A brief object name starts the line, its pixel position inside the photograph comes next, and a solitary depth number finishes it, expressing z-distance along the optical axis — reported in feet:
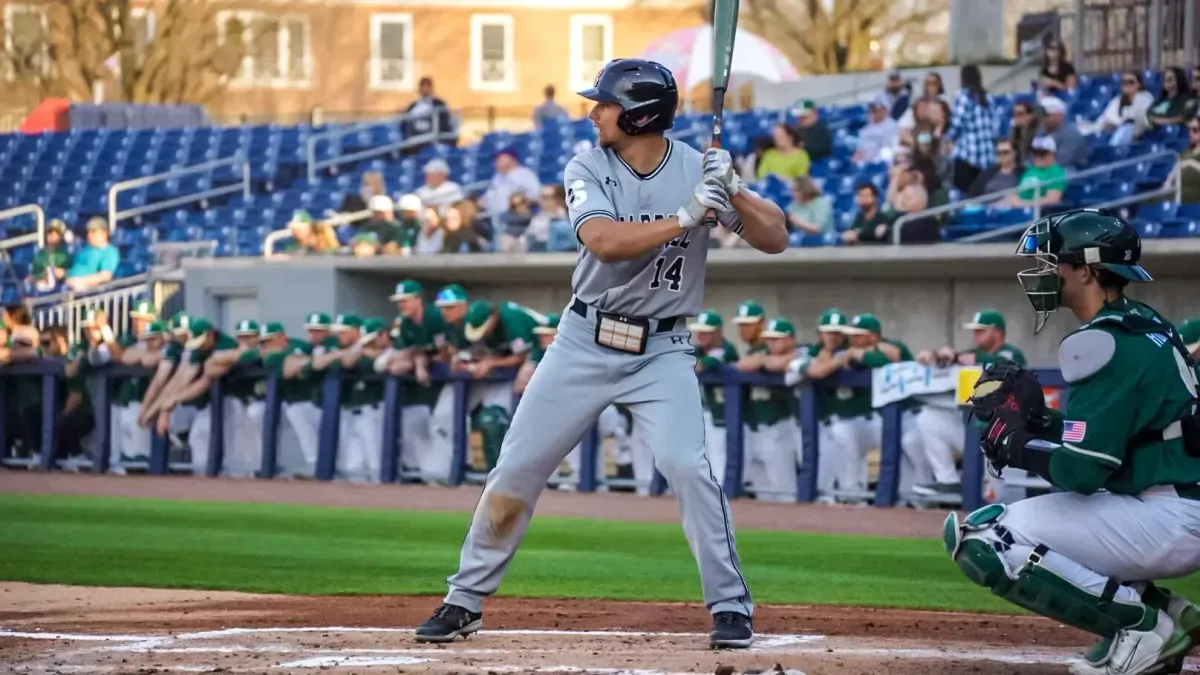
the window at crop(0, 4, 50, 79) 121.80
